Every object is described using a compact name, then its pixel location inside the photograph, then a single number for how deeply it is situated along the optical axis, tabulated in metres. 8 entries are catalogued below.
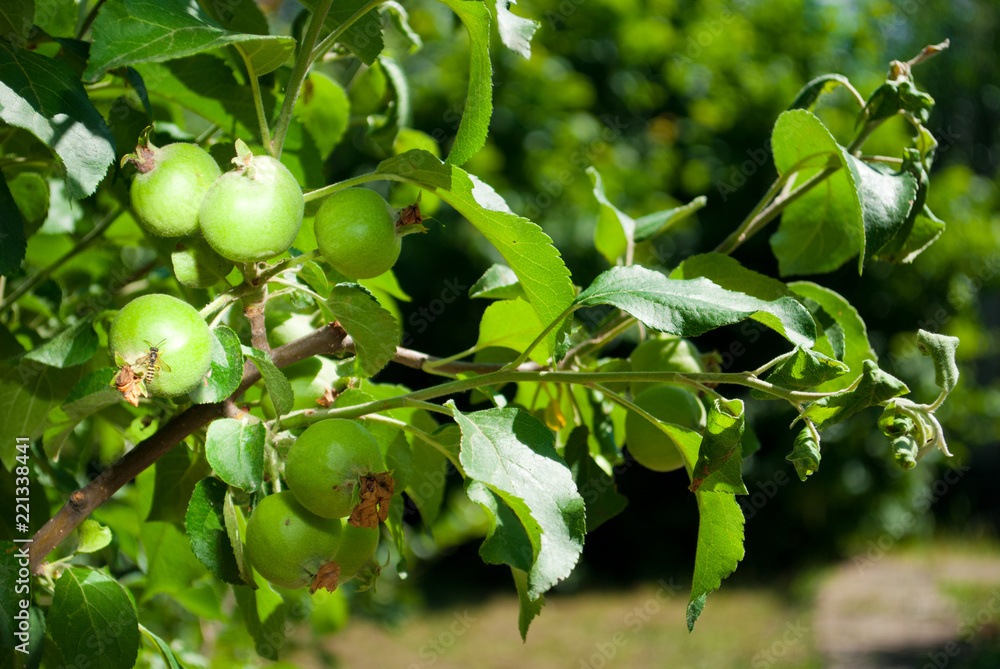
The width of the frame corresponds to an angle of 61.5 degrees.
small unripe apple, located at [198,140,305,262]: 0.63
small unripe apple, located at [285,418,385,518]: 0.65
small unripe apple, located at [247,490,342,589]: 0.68
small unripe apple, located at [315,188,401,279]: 0.68
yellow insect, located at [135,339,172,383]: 0.62
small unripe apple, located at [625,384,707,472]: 0.90
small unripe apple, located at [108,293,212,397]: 0.62
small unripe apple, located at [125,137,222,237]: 0.66
